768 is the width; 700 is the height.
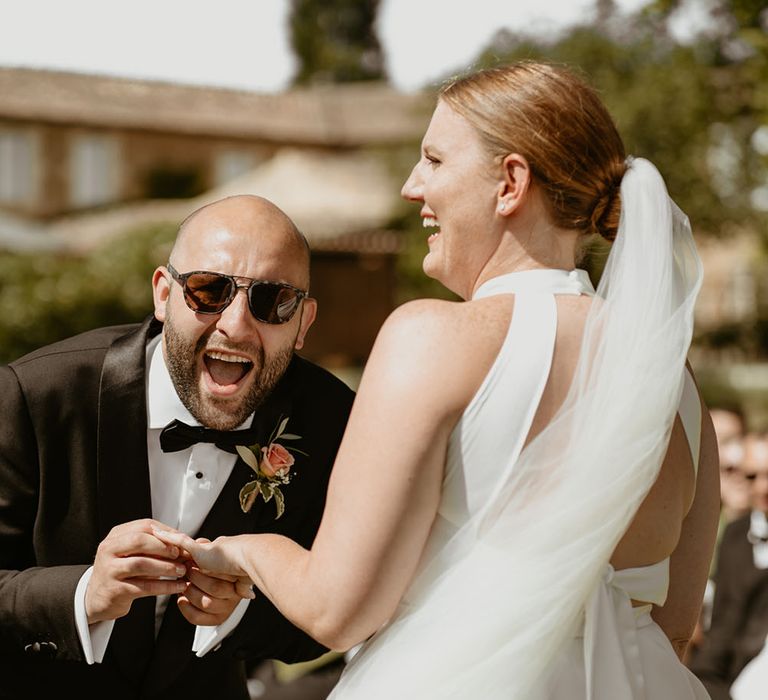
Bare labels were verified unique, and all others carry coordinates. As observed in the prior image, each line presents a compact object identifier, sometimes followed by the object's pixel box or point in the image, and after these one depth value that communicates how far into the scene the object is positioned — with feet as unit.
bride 7.13
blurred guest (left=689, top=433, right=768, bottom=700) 19.15
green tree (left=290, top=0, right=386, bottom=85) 217.36
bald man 9.60
